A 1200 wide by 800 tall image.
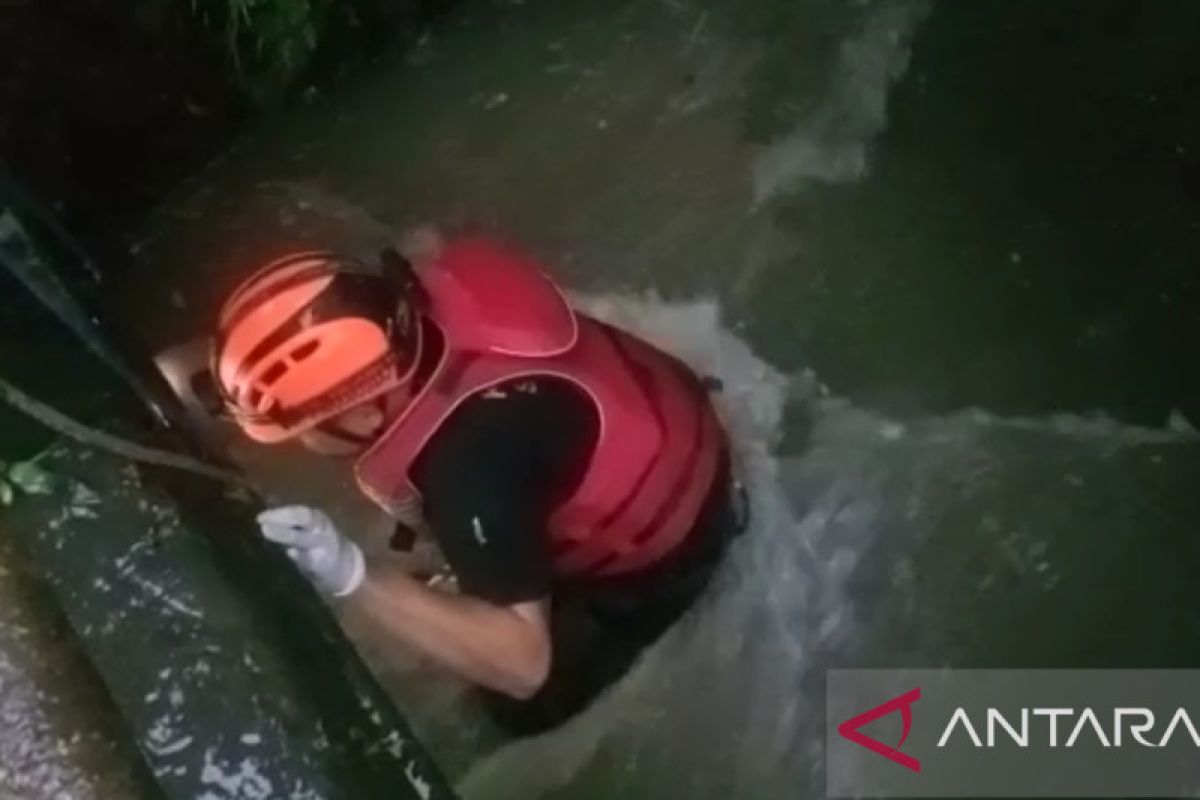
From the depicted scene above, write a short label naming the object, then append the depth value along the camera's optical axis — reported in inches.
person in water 97.7
